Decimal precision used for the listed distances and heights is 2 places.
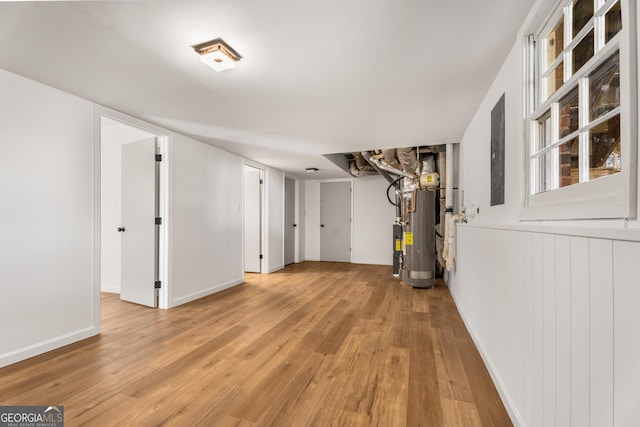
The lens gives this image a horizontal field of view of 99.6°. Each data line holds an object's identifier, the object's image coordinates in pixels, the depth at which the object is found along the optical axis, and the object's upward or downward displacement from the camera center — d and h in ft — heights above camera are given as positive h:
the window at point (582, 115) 2.51 +1.22
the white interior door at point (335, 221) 22.08 -0.72
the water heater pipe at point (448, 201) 11.65 +0.55
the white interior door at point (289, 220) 20.92 -0.62
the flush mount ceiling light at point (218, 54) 5.19 +3.17
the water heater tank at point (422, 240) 13.60 -1.41
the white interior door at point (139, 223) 10.66 -0.44
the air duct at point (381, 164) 14.87 +2.69
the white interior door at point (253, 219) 17.93 -0.44
